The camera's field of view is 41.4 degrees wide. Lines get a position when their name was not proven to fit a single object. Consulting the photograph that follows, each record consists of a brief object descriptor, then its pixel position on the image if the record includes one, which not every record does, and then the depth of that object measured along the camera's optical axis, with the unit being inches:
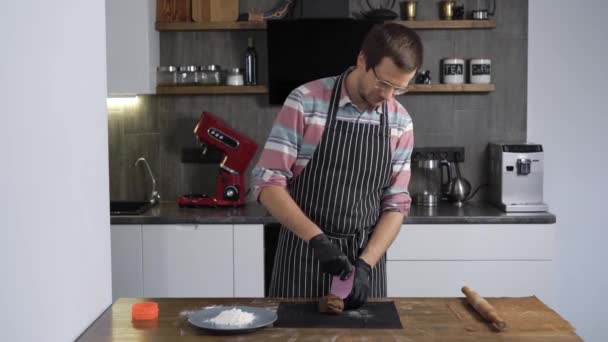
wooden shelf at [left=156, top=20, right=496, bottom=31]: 166.1
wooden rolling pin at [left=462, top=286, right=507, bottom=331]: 79.4
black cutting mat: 81.6
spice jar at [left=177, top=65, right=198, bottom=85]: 170.1
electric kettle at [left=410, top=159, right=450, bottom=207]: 175.1
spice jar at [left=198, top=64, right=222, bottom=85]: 169.8
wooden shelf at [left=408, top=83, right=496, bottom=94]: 167.2
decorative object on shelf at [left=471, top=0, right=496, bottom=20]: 166.6
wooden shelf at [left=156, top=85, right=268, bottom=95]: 168.1
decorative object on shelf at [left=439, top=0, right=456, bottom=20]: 168.1
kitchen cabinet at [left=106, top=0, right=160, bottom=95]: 160.4
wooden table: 77.7
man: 97.0
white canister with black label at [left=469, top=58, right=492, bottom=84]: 167.5
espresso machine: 159.0
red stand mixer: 164.1
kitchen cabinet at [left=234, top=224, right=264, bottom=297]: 153.4
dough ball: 85.1
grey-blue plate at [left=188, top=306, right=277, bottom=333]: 78.3
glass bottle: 169.0
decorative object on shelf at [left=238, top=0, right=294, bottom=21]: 166.9
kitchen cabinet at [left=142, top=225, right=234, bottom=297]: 154.1
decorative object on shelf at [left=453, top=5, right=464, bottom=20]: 168.4
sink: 168.9
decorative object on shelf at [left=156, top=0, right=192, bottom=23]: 169.8
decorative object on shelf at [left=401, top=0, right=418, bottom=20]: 168.7
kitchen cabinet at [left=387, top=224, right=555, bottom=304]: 153.2
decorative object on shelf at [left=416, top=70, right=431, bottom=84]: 168.9
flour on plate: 79.4
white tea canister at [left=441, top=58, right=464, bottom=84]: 167.9
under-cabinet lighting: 175.8
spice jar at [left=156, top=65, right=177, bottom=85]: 170.4
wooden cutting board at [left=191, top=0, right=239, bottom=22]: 169.8
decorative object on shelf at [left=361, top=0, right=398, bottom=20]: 163.9
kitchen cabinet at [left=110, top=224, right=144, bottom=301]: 154.3
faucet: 173.9
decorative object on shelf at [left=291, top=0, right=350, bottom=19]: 159.9
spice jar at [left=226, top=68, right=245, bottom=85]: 168.9
